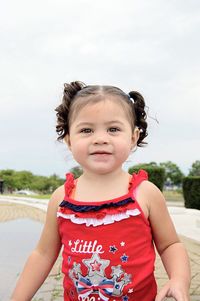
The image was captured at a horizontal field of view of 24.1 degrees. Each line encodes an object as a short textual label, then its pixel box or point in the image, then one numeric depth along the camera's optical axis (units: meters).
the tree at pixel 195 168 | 65.44
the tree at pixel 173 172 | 69.25
